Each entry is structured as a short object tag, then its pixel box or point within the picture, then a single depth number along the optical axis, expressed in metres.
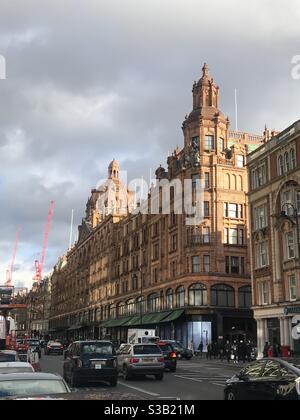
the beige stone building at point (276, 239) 42.41
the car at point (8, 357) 17.54
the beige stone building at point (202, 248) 62.12
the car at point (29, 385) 8.23
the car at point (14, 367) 11.12
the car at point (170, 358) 32.19
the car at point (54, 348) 60.03
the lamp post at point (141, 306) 71.50
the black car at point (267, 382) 11.10
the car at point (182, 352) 46.98
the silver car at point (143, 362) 24.93
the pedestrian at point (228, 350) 43.62
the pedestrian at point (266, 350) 39.49
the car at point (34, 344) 50.07
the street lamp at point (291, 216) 37.66
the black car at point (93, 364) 21.41
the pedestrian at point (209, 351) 49.99
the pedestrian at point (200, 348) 56.09
